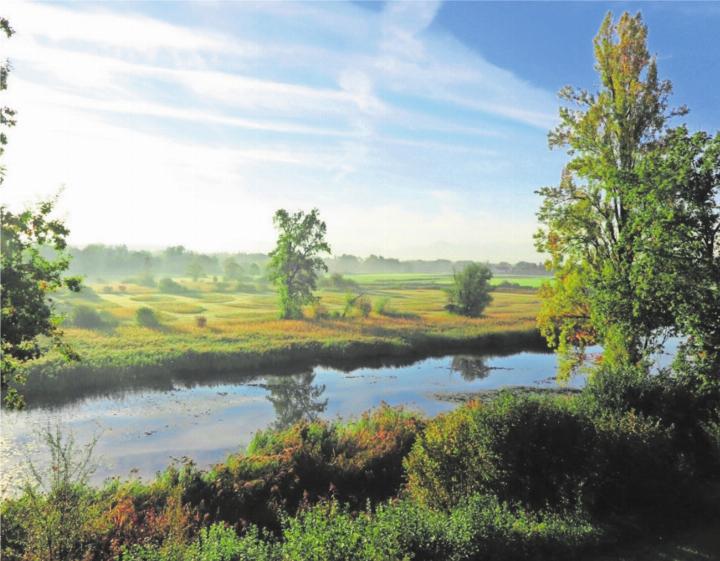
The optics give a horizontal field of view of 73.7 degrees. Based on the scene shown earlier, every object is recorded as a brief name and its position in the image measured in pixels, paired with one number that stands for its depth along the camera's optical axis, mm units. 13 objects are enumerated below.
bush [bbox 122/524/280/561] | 8219
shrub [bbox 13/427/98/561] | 10023
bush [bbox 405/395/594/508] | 11969
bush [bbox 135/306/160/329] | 51791
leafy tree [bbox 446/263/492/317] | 64812
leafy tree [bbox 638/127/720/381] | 15641
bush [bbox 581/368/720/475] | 14406
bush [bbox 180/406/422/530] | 15031
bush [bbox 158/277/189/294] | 95438
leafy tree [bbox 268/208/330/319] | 59000
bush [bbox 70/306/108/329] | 50312
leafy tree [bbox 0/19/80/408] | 11250
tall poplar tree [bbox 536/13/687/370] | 18047
